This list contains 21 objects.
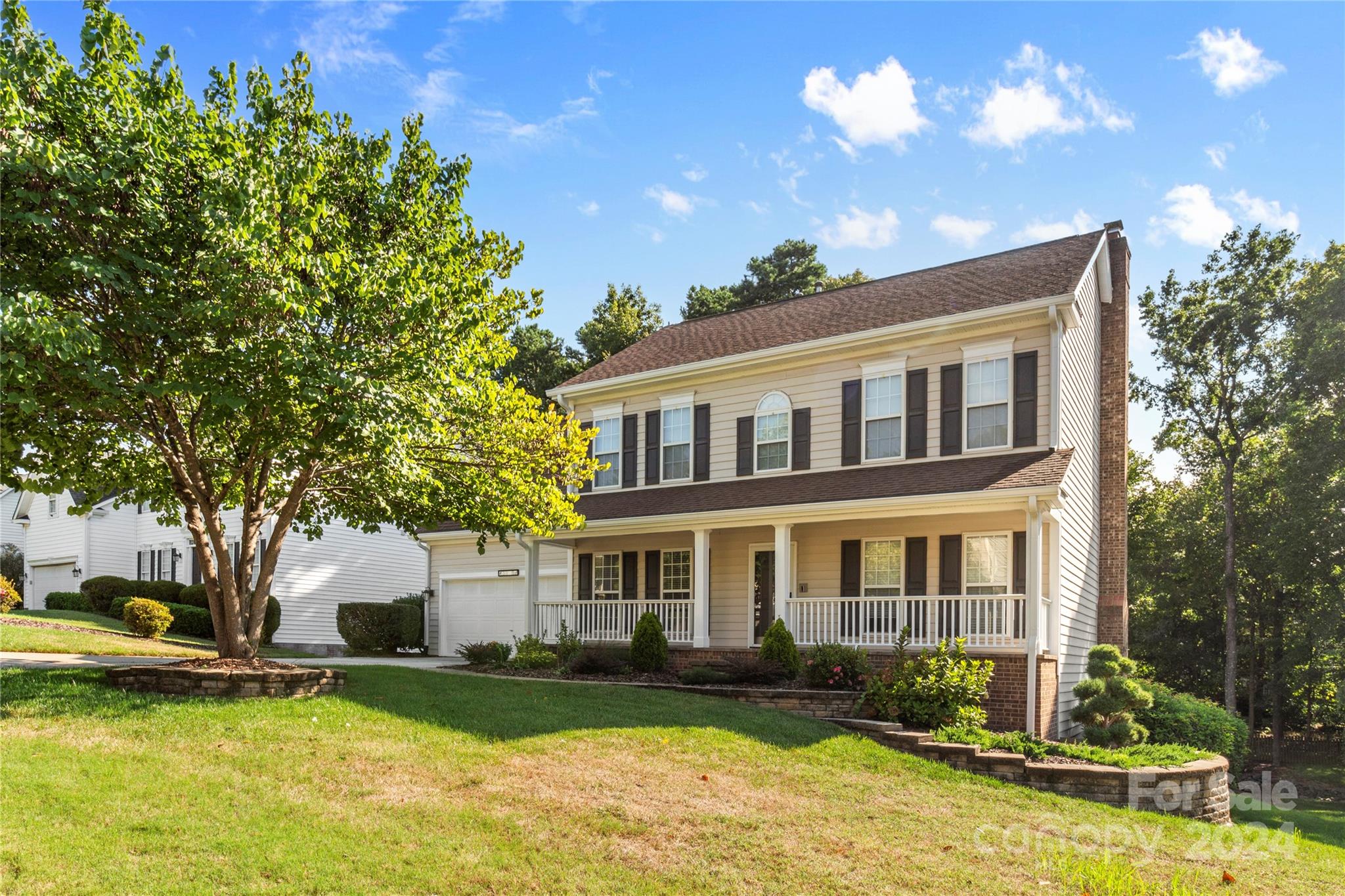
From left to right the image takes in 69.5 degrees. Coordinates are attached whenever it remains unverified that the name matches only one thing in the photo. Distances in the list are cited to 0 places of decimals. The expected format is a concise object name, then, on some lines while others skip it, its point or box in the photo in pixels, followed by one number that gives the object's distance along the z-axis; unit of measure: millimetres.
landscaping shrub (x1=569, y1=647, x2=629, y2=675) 17344
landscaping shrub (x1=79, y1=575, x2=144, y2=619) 27250
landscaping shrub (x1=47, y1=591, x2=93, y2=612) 28766
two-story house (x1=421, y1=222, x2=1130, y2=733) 15594
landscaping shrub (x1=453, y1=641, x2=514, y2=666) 18969
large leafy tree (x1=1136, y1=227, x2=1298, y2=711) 28359
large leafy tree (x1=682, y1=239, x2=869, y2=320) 38094
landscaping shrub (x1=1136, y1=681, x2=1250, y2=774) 16438
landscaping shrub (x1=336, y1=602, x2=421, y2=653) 24891
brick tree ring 11180
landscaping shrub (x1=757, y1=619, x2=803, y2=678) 15578
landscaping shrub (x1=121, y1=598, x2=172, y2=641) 21125
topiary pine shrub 14297
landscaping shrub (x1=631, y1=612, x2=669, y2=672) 17281
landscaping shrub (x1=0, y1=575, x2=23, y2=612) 23536
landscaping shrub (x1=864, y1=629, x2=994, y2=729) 13344
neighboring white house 28875
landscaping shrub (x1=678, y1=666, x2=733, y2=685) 15664
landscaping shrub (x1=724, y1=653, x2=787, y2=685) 15469
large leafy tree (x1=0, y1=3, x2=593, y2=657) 9320
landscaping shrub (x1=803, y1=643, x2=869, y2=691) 14930
